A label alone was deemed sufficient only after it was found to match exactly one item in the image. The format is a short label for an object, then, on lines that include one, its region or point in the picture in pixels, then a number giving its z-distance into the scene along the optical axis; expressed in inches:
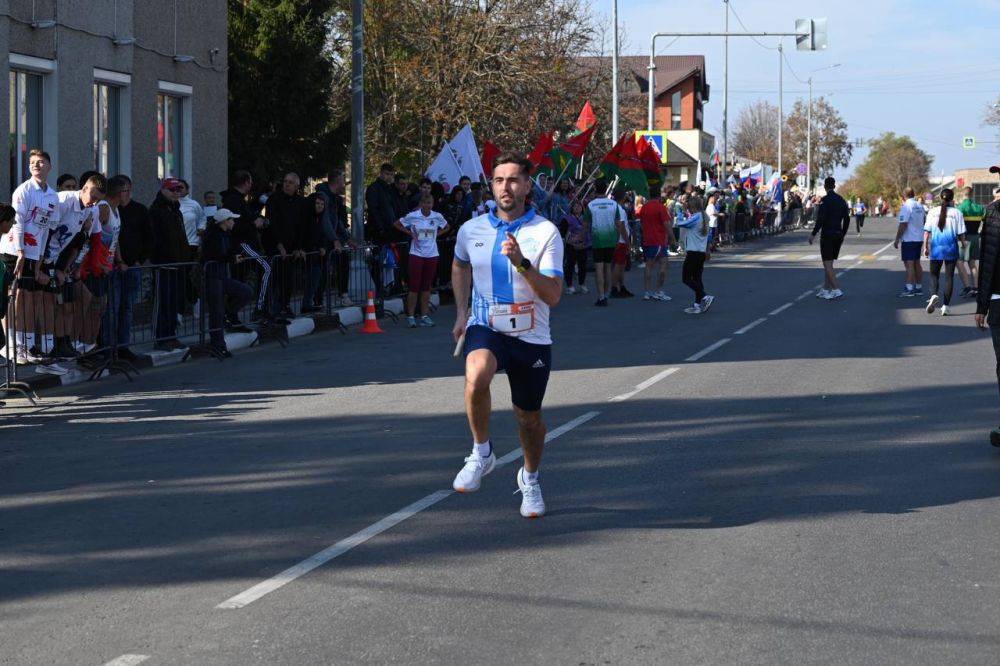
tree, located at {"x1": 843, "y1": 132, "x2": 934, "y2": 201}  6092.5
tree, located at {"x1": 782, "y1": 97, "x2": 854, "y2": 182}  4931.1
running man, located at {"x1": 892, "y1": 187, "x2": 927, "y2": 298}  944.3
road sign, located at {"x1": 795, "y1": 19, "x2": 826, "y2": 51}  1526.8
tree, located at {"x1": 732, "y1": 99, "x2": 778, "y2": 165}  4918.3
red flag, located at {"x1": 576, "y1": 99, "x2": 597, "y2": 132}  1258.6
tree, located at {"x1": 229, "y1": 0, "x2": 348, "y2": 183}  1261.1
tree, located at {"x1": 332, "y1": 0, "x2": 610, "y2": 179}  1537.9
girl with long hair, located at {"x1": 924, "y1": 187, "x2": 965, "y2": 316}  881.5
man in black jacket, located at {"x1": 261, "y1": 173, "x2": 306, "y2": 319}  698.2
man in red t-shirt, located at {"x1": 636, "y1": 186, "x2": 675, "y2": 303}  940.6
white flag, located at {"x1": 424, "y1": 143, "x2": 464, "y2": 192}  968.9
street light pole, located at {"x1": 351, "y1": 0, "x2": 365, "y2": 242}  835.4
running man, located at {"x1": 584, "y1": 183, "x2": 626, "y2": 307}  904.9
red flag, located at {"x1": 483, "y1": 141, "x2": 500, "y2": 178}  1098.2
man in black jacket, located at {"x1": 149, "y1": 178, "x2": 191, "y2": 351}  585.9
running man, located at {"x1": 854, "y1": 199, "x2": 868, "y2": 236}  2685.0
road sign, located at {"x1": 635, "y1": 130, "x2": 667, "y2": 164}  1747.0
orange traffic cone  727.7
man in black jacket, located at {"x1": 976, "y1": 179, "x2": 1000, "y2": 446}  378.6
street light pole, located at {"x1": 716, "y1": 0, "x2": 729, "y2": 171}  2305.6
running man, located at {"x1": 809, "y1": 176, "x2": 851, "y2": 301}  914.7
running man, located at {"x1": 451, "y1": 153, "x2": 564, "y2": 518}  287.1
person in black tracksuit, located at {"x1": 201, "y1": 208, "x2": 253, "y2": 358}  609.0
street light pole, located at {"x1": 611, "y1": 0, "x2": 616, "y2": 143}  1520.7
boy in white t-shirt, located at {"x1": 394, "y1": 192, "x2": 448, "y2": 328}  735.7
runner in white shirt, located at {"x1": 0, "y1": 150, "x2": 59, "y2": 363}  495.2
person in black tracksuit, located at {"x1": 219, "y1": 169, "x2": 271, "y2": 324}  639.1
